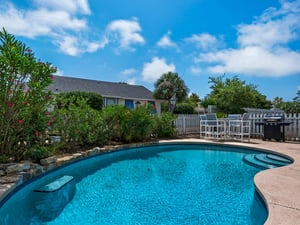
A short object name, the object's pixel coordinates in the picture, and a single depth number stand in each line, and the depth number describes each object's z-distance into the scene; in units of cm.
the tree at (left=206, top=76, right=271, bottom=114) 1533
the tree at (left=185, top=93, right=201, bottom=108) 3604
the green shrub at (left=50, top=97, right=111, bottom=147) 599
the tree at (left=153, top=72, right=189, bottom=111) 2086
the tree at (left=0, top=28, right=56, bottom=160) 371
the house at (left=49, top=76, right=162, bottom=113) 1759
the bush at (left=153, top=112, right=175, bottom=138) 974
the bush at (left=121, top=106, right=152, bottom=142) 818
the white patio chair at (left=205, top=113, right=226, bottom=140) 958
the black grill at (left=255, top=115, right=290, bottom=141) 863
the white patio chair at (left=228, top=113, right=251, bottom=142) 912
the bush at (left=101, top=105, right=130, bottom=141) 774
